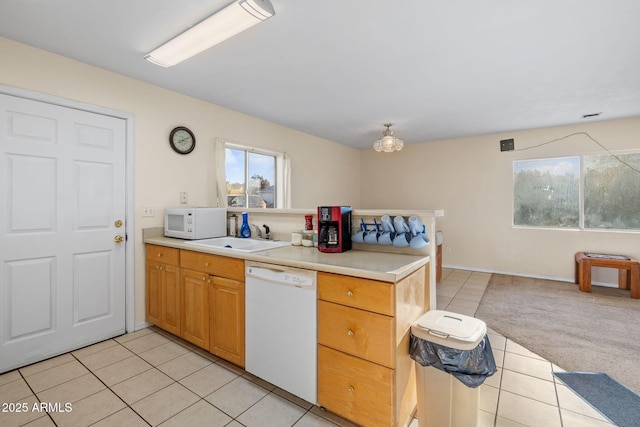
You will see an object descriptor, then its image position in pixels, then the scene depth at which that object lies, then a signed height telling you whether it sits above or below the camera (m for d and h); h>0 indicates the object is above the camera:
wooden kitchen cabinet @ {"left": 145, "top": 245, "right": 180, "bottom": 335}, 2.50 -0.69
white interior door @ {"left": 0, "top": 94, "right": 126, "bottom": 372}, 2.14 -0.12
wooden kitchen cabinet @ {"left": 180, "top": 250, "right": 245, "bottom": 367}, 2.03 -0.69
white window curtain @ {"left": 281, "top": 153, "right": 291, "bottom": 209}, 4.62 +0.55
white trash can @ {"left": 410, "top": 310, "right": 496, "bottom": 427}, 1.39 -0.78
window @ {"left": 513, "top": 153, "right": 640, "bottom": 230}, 4.17 +0.33
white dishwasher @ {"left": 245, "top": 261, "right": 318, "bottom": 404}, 1.67 -0.72
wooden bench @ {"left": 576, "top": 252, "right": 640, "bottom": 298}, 3.71 -0.78
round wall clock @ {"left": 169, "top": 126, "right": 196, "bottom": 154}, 3.11 +0.84
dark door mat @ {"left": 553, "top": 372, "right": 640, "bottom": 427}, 1.65 -1.20
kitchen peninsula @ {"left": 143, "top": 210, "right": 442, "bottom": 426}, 1.41 -0.60
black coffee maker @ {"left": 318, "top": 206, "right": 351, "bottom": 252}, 2.03 -0.11
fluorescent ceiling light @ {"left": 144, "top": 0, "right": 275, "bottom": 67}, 1.72 +1.27
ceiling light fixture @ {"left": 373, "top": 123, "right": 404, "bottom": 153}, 4.29 +1.07
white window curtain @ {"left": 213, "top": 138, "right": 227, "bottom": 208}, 3.51 +0.51
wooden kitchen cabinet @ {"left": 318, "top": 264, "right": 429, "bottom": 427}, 1.40 -0.71
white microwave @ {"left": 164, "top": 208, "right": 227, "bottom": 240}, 2.71 -0.09
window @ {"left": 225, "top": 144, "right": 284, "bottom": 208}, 3.97 +0.56
